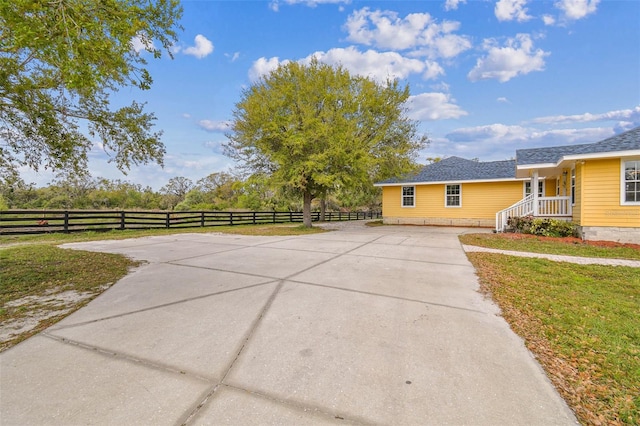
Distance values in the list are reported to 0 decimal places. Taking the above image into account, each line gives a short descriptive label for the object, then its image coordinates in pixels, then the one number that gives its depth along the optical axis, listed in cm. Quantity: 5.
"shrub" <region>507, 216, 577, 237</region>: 1138
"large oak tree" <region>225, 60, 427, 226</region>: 1405
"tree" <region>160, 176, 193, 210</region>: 4681
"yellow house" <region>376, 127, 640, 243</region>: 977
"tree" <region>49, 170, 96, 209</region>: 3114
